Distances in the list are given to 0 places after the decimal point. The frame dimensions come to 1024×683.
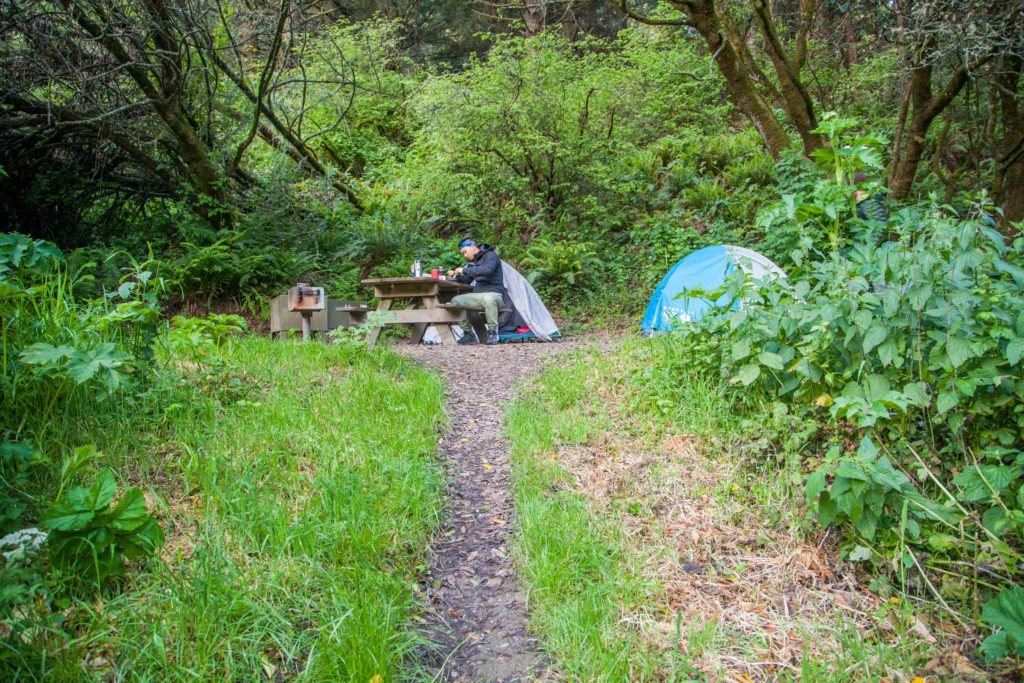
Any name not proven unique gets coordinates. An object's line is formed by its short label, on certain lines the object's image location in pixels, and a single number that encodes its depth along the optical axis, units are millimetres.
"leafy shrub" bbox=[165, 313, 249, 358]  4118
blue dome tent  7062
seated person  9148
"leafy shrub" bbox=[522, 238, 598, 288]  10805
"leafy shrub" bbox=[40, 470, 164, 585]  2146
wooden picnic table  8797
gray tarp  9516
